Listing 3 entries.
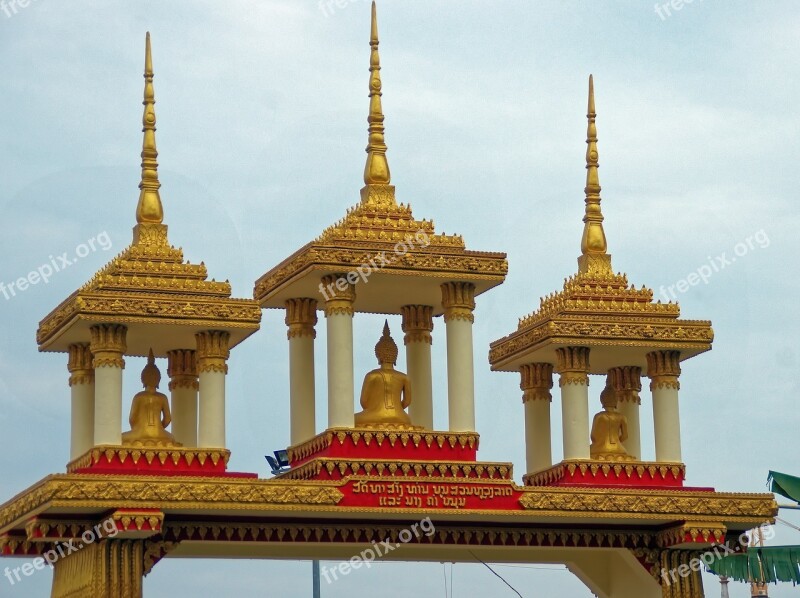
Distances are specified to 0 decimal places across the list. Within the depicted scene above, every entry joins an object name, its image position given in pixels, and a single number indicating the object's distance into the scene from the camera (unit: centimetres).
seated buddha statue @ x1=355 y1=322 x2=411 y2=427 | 3488
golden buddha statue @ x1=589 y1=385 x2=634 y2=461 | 3719
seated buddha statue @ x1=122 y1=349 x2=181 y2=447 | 3400
